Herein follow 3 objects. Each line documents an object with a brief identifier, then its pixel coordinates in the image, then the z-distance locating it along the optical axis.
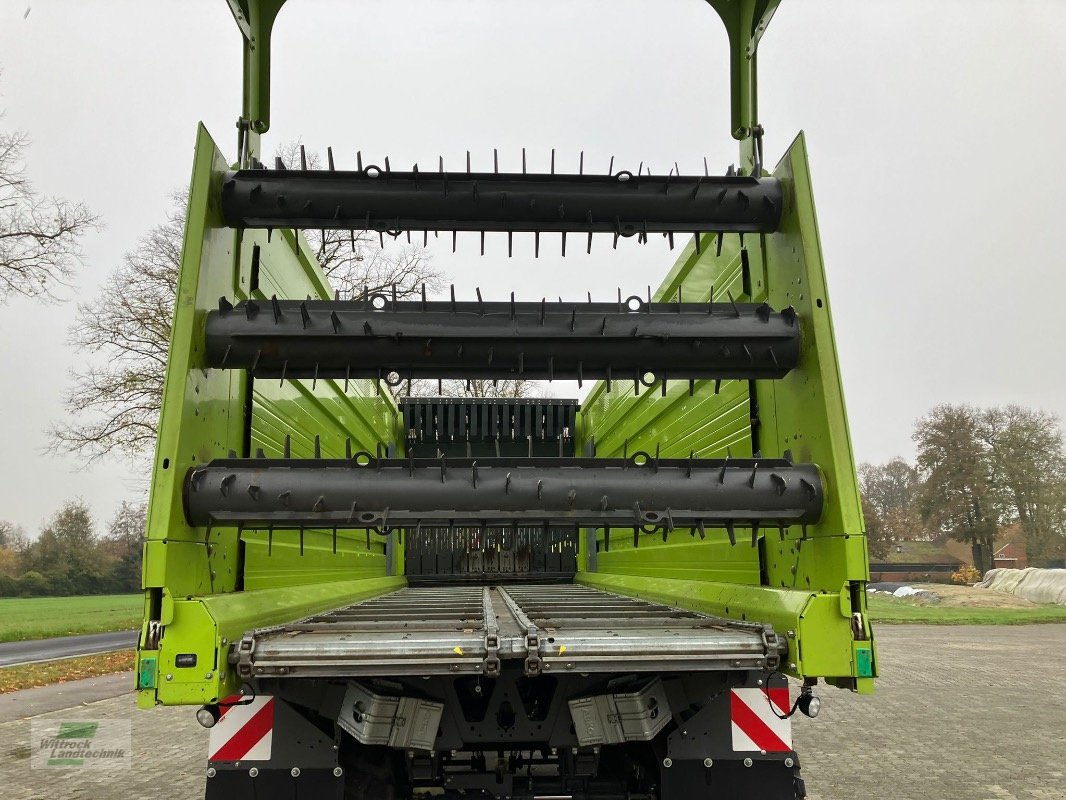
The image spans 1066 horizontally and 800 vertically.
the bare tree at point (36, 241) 14.53
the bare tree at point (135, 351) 16.95
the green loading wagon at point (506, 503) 2.47
